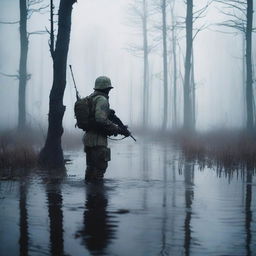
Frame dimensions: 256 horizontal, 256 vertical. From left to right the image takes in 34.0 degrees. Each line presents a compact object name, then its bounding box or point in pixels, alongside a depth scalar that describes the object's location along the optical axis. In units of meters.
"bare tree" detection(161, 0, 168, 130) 29.53
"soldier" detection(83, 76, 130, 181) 6.58
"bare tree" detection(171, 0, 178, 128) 32.62
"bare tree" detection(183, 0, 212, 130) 22.92
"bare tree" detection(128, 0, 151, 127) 33.25
